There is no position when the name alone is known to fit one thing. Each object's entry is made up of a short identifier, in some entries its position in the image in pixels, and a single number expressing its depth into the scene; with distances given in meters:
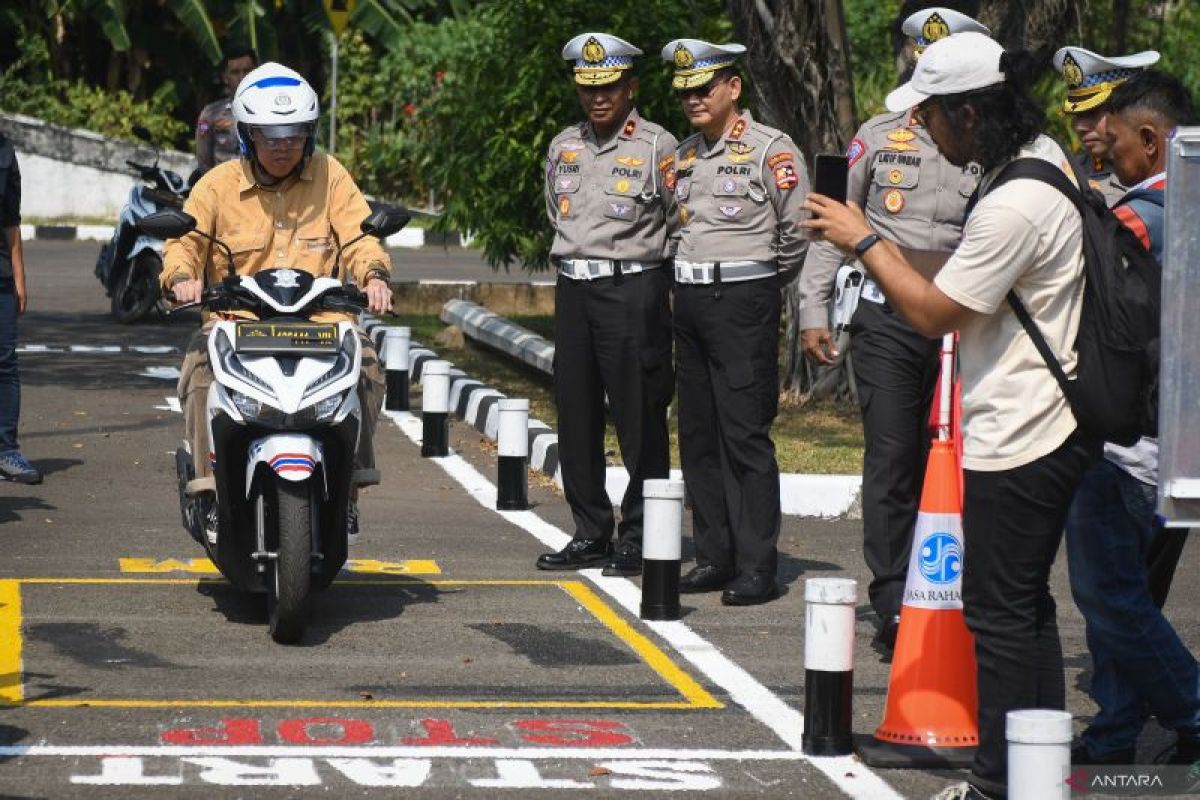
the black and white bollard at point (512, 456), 20.28
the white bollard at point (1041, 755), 9.25
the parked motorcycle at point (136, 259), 32.97
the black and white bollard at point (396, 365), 26.78
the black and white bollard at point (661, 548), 15.01
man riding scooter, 15.11
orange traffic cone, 11.82
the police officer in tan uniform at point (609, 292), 17.10
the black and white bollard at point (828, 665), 11.61
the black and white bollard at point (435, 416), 23.40
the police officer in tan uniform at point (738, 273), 16.19
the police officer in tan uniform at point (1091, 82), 13.55
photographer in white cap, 10.18
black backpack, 10.20
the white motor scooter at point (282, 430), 14.20
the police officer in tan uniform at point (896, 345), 14.55
